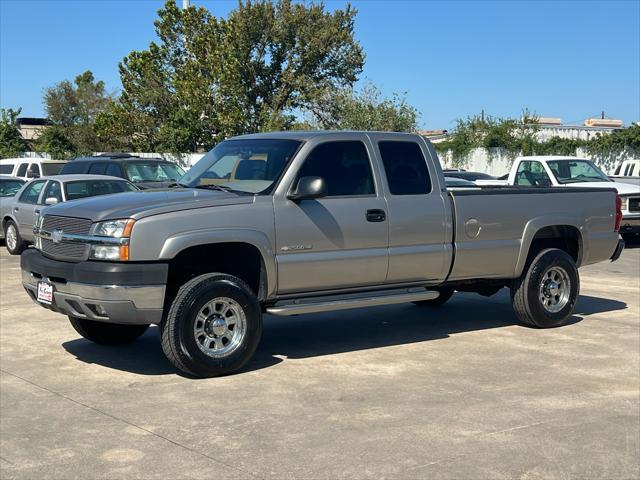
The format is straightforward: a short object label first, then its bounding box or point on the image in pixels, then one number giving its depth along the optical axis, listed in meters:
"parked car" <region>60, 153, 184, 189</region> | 18.31
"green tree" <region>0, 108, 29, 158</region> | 50.16
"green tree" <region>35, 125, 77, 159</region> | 49.53
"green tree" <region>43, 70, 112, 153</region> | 64.94
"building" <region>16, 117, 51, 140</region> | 77.69
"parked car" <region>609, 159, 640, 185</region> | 24.64
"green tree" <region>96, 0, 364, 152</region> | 42.44
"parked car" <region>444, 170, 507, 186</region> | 25.06
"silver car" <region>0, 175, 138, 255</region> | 15.49
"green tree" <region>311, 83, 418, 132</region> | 42.88
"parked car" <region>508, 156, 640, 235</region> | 17.36
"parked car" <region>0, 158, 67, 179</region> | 25.11
